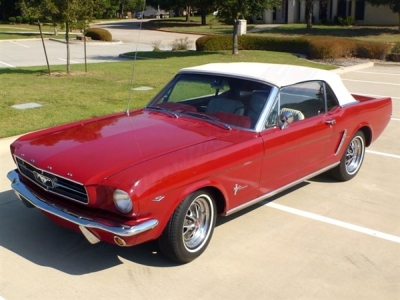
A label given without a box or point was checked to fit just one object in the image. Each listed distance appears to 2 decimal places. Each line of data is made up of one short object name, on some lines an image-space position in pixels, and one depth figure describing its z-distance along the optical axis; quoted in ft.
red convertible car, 13.21
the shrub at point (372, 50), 74.13
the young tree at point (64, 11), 46.86
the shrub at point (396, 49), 74.64
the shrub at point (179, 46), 88.87
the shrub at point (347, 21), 142.51
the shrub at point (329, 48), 72.79
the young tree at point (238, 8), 68.39
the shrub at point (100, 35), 116.88
